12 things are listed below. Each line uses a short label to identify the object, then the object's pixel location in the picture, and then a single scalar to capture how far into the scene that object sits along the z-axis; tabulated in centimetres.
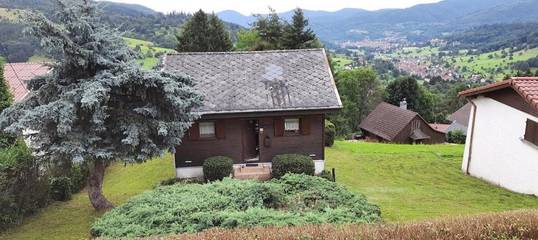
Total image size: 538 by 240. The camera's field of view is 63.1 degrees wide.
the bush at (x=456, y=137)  4281
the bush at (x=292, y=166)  1764
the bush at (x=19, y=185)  1242
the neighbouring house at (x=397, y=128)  4194
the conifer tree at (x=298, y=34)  4034
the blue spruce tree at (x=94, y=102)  1192
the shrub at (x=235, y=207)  904
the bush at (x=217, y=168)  1744
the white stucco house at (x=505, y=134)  1485
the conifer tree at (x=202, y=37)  4006
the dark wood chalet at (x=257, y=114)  1798
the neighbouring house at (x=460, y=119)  5442
